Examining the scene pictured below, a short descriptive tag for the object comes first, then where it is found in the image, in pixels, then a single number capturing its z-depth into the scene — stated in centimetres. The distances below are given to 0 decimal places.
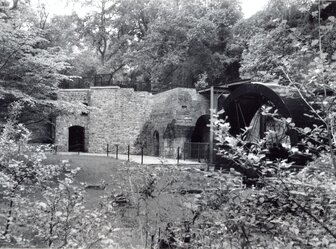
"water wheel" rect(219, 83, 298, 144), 1145
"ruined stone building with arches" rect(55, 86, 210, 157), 2256
